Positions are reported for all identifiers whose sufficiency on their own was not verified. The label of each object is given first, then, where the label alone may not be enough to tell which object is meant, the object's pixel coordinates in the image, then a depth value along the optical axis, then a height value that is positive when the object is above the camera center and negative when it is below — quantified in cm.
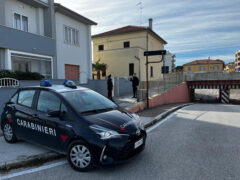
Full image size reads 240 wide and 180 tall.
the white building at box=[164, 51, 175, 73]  4908 +625
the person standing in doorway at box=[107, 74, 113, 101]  1152 -35
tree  2379 +184
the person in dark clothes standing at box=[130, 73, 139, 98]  1233 -18
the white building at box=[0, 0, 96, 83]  1004 +291
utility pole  804 +133
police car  305 -87
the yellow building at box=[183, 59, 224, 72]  7200 +622
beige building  2431 +467
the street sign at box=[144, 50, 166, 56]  804 +133
